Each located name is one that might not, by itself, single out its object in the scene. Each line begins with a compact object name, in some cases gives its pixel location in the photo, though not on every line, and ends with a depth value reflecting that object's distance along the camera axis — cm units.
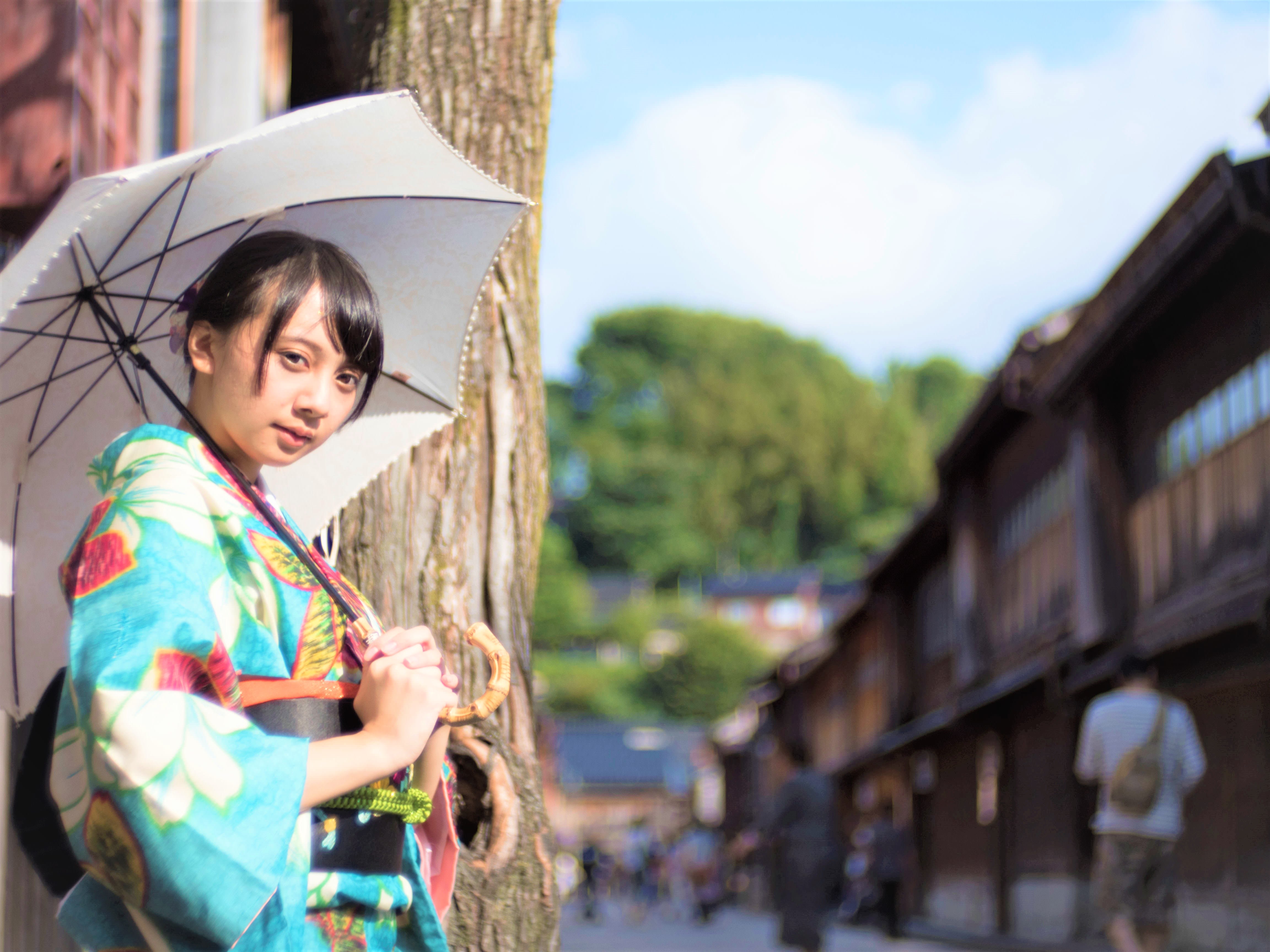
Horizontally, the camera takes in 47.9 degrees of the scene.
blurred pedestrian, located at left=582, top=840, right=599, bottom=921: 2705
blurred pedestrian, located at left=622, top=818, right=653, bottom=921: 3041
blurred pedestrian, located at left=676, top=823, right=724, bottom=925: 2508
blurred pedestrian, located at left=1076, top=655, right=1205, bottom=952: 716
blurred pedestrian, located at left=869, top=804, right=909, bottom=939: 1925
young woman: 154
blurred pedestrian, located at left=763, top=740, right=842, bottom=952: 948
